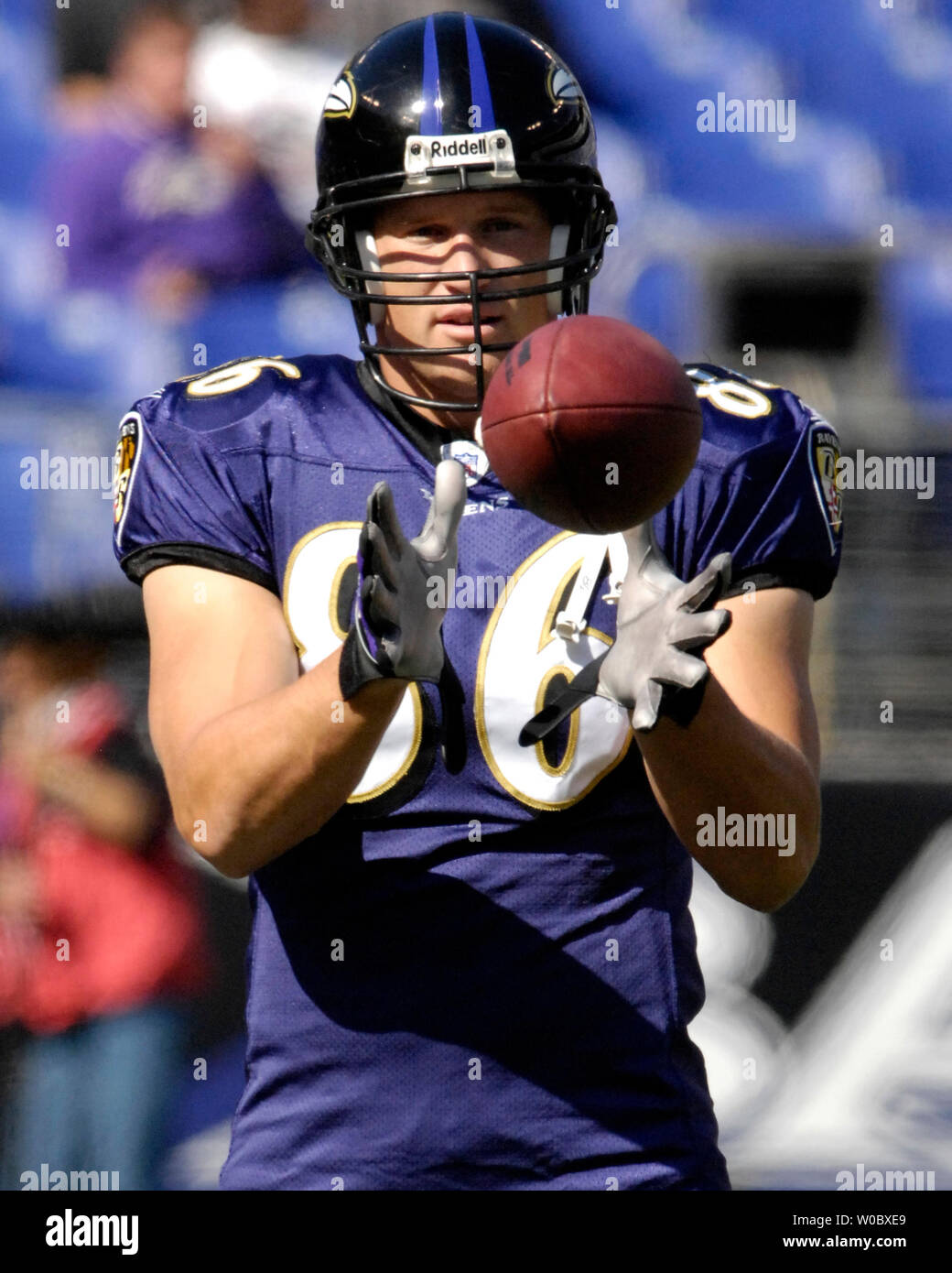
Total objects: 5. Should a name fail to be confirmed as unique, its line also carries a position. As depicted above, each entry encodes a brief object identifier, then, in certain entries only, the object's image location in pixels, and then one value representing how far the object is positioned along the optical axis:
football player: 3.15
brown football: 2.89
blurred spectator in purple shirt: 6.18
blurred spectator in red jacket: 6.02
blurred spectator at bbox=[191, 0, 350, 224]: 6.21
